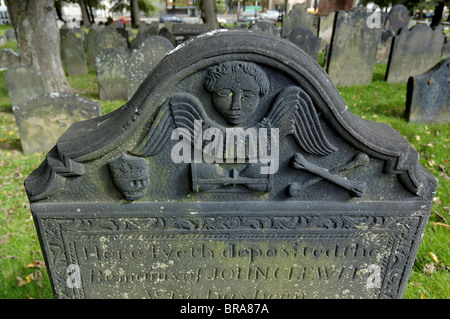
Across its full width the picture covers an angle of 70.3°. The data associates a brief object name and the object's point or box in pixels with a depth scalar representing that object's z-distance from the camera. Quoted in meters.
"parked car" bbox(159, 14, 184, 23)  37.69
